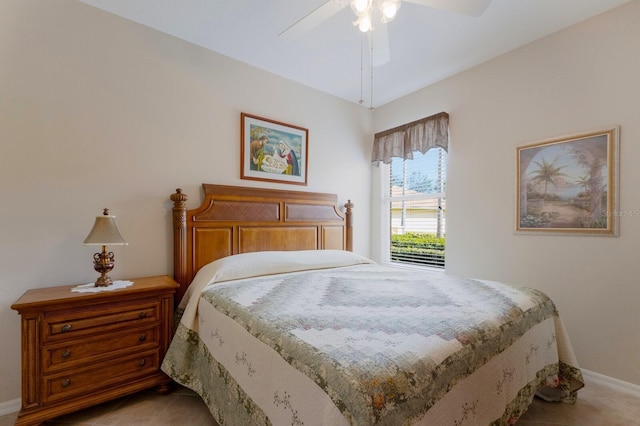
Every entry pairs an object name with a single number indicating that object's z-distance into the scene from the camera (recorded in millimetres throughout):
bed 937
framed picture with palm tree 2074
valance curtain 3004
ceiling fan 1440
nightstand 1542
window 3236
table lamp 1816
